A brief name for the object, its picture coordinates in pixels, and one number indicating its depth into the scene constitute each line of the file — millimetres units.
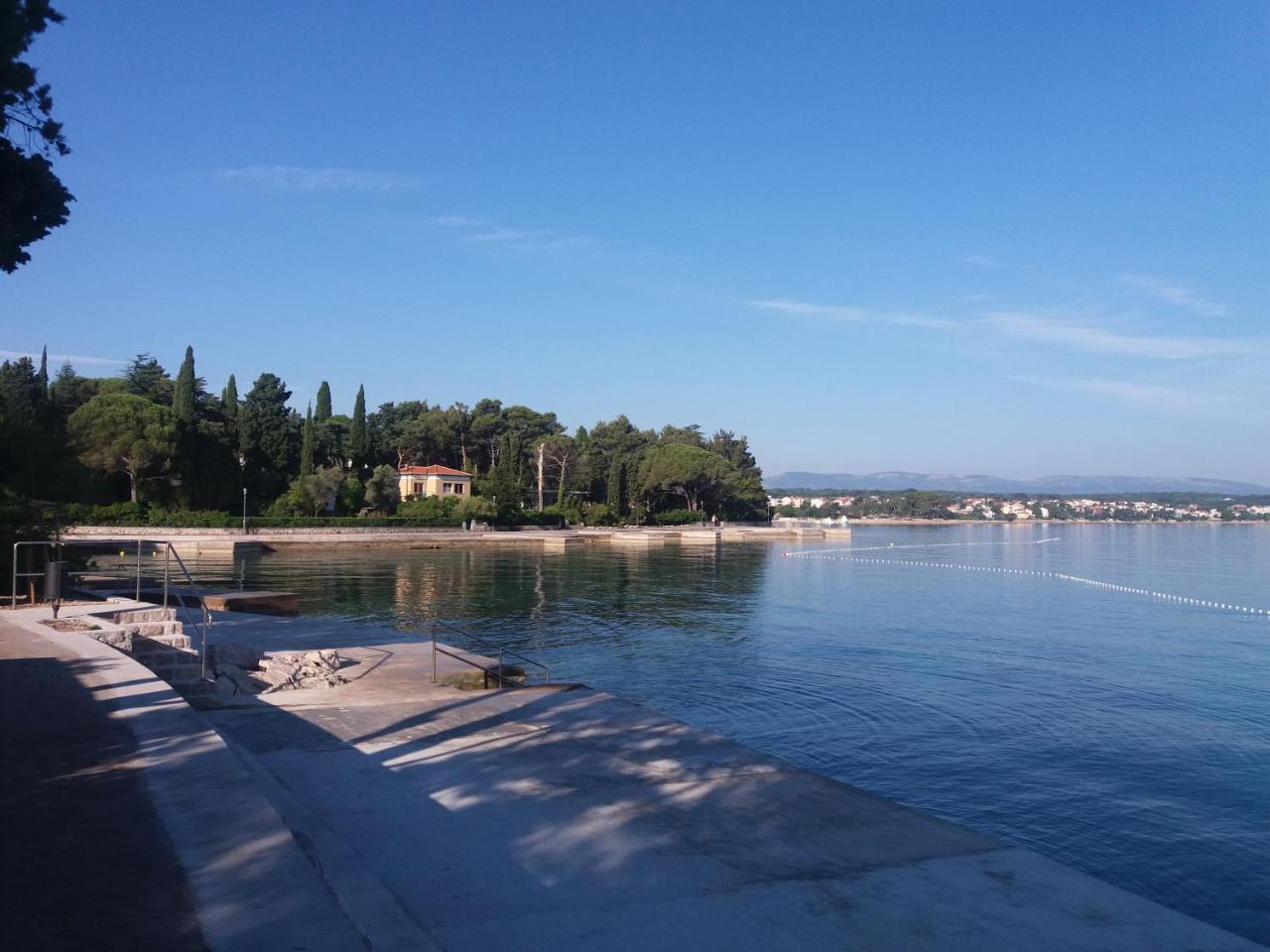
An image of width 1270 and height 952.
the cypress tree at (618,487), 91500
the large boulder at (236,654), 14469
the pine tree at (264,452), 69812
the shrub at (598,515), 88125
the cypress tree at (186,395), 64500
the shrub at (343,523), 61803
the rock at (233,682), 12617
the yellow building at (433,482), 81500
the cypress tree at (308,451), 69500
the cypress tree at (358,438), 78375
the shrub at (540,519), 81938
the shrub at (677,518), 93875
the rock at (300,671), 13742
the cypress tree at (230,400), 74500
